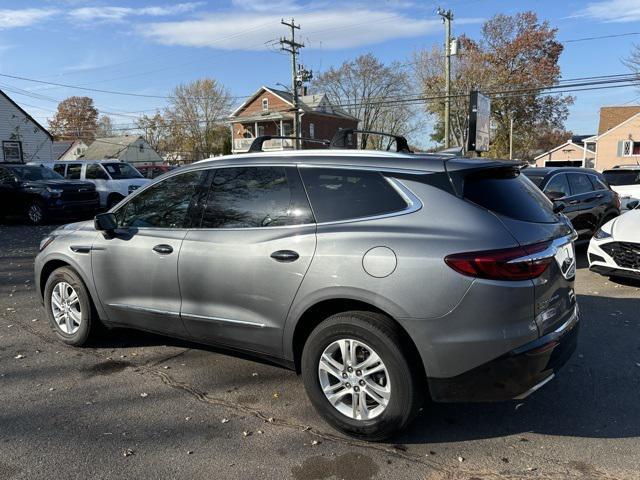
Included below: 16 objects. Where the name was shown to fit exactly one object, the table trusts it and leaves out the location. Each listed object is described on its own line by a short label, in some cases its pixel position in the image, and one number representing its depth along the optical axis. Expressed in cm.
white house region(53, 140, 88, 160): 7138
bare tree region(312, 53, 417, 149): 5481
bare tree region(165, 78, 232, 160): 7162
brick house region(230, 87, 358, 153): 5256
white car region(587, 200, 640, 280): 654
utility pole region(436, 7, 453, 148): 2949
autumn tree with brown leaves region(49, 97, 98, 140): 8494
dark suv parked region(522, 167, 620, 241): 886
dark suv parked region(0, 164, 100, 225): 1432
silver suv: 279
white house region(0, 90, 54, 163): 2877
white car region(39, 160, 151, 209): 1627
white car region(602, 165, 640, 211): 1368
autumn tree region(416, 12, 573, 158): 4534
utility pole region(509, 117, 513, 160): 4804
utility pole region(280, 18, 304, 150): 3547
